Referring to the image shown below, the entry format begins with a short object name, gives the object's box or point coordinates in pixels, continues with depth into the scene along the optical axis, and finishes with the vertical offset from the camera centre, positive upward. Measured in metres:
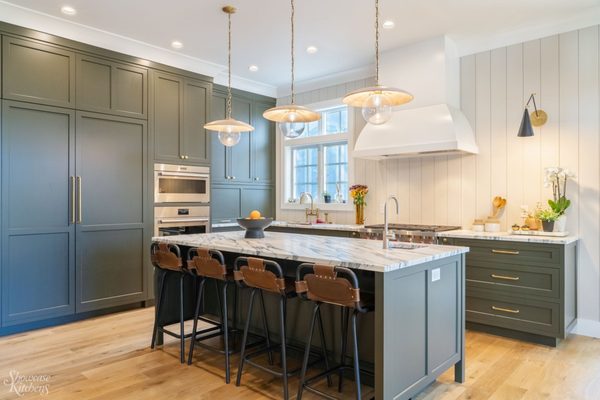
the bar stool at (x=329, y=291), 2.11 -0.50
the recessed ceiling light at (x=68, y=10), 3.63 +1.73
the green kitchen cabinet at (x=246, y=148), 5.61 +0.76
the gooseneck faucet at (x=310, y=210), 5.79 -0.15
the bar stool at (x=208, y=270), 2.82 -0.52
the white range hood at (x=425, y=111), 4.13 +0.97
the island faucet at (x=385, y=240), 2.69 -0.27
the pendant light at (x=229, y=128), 3.34 +0.62
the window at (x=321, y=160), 5.74 +0.59
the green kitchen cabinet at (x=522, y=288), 3.39 -0.78
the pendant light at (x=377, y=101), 2.69 +0.68
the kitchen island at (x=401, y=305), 2.09 -0.61
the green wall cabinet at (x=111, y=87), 4.06 +1.19
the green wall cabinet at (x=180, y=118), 4.65 +0.98
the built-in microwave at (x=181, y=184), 4.65 +0.19
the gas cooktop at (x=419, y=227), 4.13 -0.30
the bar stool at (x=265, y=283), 2.46 -0.53
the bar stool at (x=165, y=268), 3.13 -0.56
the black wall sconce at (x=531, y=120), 3.80 +0.79
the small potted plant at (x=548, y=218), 3.67 -0.16
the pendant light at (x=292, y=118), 3.15 +0.66
